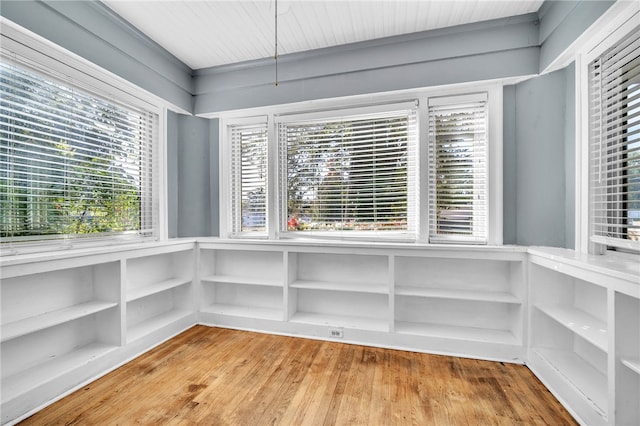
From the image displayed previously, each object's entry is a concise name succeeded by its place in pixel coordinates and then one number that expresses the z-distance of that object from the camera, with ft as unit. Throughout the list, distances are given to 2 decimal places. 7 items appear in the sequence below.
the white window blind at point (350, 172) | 9.71
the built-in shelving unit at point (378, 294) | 8.52
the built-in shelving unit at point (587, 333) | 4.94
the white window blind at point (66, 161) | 6.43
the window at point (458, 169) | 8.96
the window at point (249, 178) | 11.41
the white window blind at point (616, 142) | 5.82
